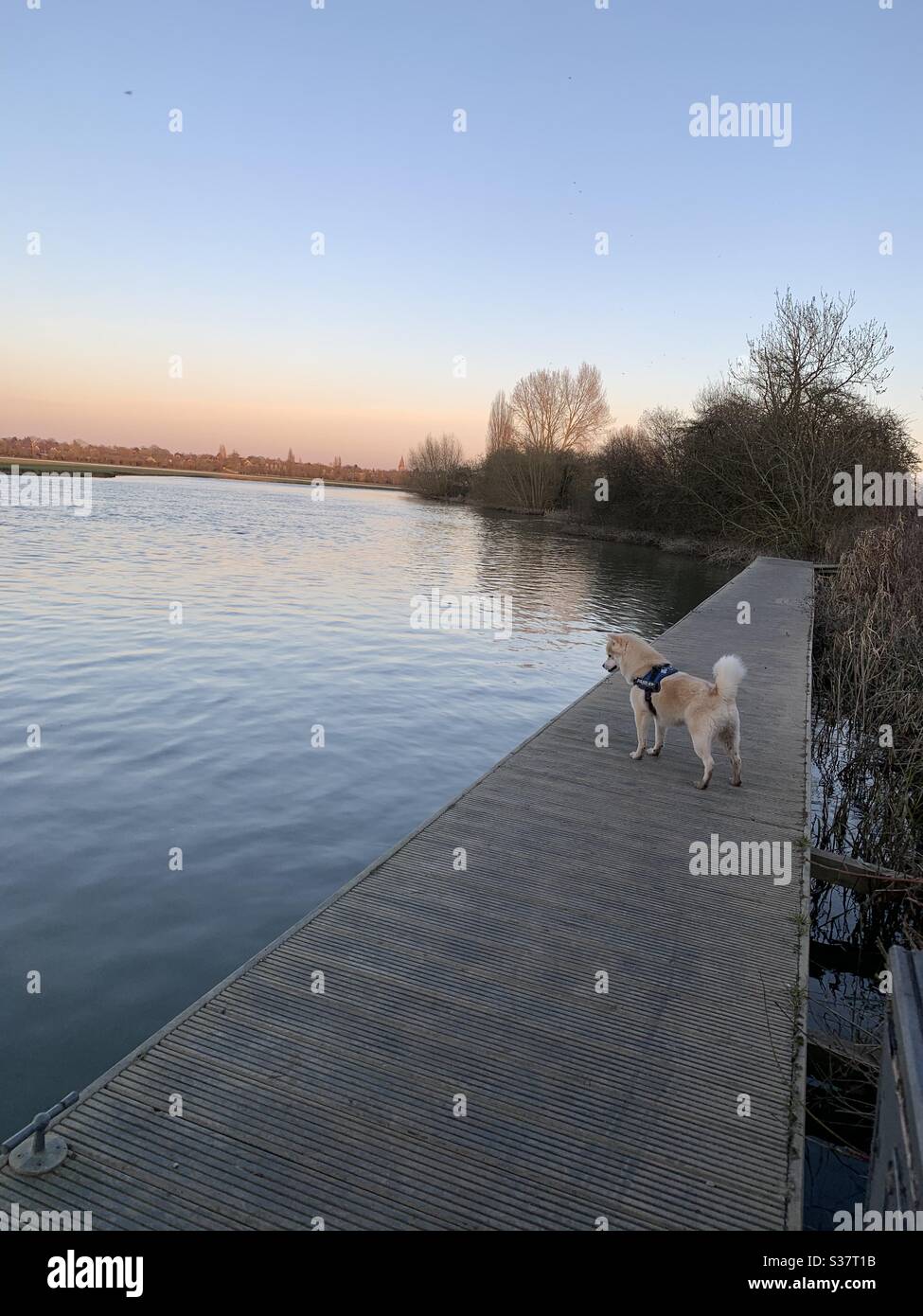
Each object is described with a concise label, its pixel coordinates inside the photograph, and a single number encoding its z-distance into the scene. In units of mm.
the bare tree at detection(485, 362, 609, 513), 59312
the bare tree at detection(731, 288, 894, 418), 31875
